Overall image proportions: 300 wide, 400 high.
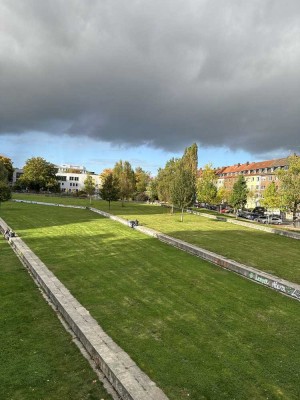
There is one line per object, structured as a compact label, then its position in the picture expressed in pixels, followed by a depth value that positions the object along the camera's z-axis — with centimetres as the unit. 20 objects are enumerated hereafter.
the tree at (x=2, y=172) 5825
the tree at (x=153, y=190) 7805
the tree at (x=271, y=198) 5691
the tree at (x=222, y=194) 8464
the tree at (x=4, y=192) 4571
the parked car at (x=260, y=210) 7657
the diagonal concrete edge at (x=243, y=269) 1577
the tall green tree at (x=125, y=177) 7217
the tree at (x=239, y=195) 5900
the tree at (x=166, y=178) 6128
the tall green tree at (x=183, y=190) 4797
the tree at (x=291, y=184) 4678
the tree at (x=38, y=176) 12688
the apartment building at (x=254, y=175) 10694
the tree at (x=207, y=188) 7506
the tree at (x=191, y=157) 6859
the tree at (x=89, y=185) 9276
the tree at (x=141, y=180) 10350
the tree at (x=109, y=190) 6256
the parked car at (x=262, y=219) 6004
